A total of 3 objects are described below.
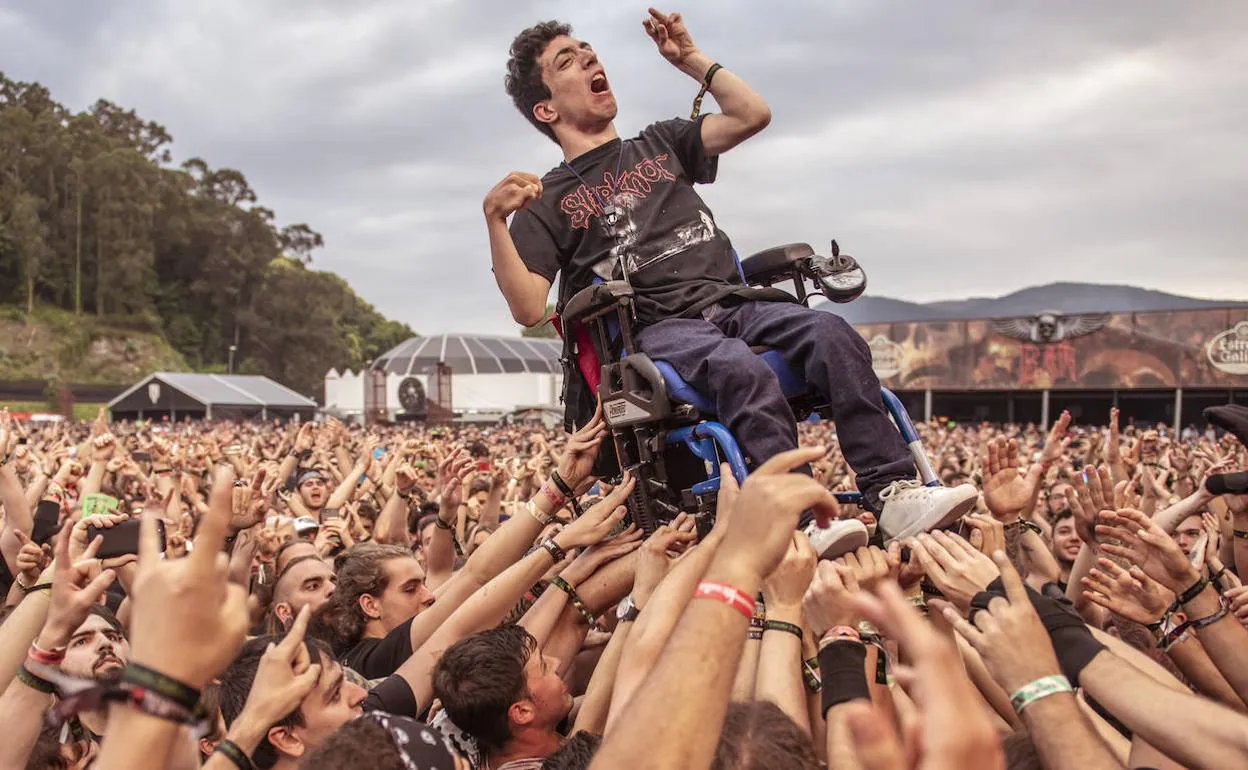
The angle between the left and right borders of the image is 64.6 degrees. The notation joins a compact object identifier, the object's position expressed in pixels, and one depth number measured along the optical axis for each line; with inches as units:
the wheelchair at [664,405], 153.3
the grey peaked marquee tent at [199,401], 2066.9
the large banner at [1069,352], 1550.2
